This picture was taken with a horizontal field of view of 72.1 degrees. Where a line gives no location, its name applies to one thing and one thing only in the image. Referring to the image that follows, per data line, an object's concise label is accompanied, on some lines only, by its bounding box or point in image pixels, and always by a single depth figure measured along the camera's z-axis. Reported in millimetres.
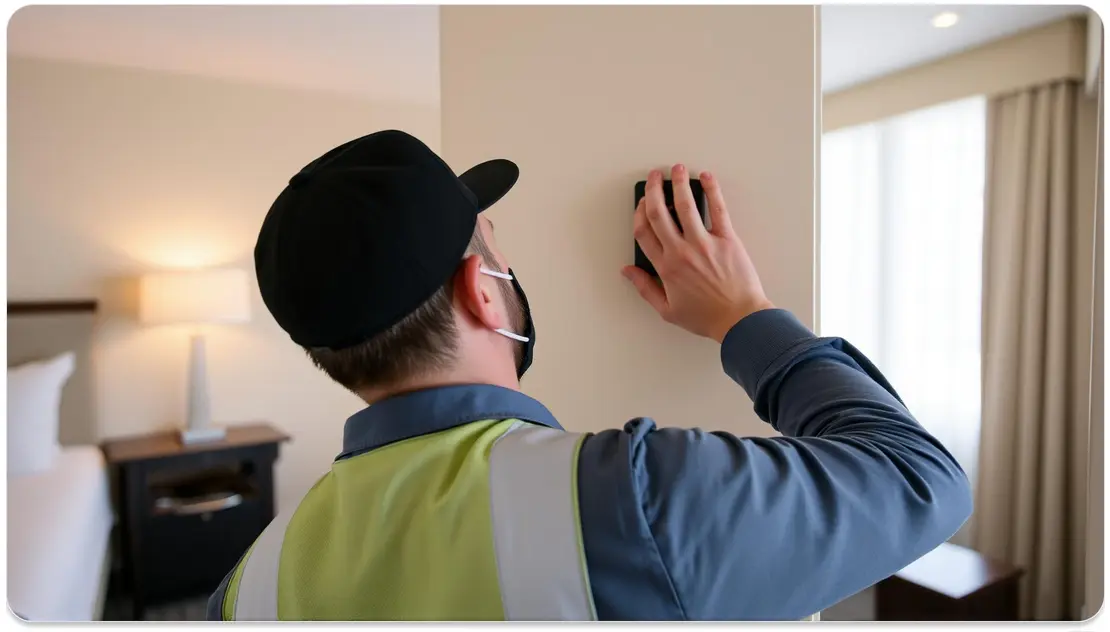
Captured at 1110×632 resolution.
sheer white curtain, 2893
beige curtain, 2543
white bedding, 1697
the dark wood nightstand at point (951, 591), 2064
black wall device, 751
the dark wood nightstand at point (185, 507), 2723
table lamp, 2793
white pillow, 2441
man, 481
